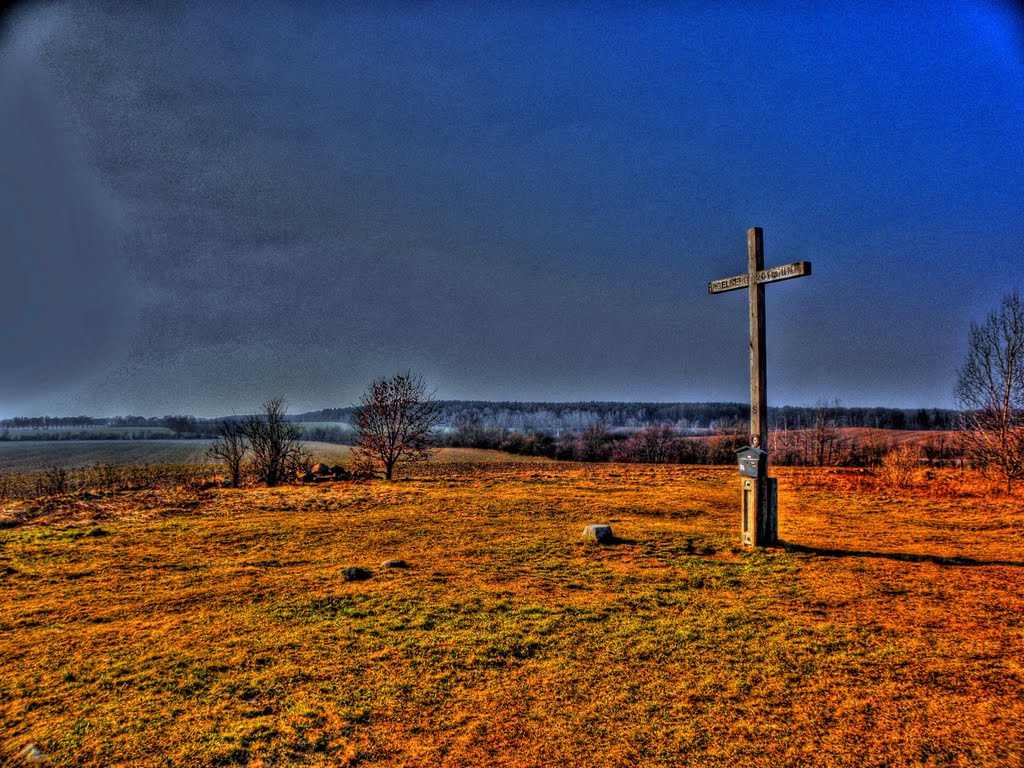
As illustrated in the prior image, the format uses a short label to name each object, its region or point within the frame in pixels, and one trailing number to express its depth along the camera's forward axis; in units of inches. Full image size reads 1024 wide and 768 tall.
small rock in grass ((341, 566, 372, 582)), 294.8
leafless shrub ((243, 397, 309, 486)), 909.8
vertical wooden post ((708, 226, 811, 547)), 360.2
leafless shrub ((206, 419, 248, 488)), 855.1
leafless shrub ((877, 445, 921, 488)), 775.1
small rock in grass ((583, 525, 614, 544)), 375.2
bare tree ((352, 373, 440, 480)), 978.1
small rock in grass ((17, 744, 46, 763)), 136.8
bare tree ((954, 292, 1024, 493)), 691.4
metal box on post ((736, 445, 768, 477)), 359.9
